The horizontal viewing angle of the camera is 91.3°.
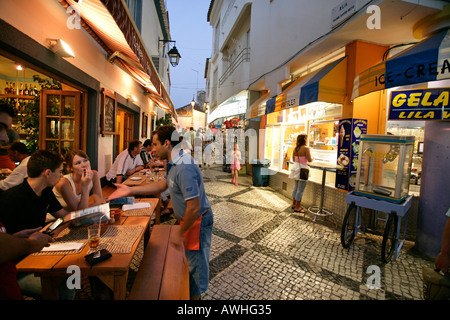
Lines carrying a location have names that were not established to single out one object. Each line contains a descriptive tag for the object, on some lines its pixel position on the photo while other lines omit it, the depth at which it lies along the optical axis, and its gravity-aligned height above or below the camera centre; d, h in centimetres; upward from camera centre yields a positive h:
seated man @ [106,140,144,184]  532 -63
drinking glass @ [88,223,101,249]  187 -84
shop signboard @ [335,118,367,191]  502 +2
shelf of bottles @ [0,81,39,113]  615 +109
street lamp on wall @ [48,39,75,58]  301 +124
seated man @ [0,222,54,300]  139 -81
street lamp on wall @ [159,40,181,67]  972 +385
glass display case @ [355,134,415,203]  371 -27
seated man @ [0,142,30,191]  287 -56
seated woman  271 -62
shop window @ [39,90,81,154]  430 +32
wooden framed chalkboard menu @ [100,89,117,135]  501 +65
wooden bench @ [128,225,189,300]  188 -128
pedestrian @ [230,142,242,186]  927 -70
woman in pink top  588 -30
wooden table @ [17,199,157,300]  167 -100
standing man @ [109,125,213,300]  208 -60
